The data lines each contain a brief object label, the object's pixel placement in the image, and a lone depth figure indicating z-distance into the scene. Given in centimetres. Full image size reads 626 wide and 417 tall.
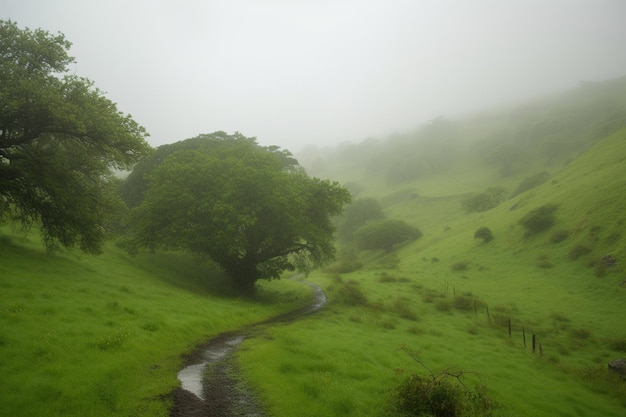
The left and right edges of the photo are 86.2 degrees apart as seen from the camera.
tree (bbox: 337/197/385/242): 11125
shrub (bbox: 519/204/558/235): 5381
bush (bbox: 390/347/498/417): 1130
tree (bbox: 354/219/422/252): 8756
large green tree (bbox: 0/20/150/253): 2130
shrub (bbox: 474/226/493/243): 6247
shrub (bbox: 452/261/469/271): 5696
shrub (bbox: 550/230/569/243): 4897
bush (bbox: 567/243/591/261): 4319
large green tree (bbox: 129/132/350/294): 3170
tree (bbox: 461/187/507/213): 9835
